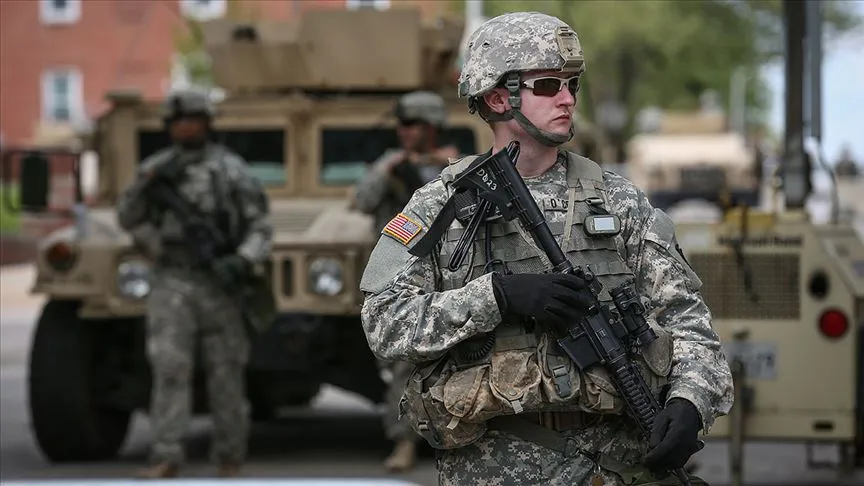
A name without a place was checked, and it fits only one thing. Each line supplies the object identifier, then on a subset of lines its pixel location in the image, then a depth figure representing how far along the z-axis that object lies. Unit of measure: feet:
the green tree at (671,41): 293.23
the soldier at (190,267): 58.23
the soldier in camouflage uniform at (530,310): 26.61
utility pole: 61.72
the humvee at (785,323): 52.26
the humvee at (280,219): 61.21
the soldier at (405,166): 58.70
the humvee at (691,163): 197.02
